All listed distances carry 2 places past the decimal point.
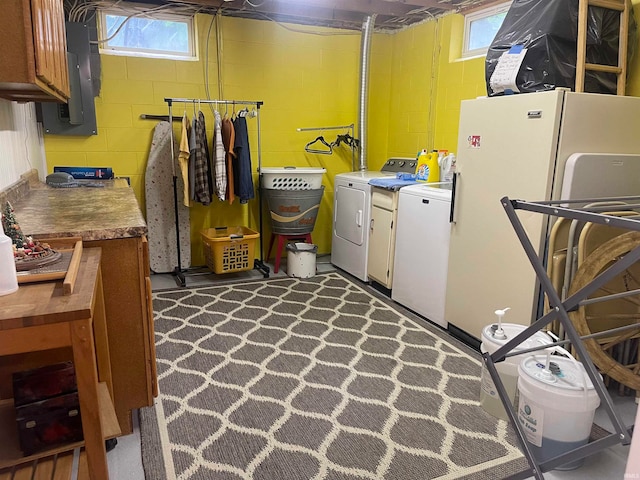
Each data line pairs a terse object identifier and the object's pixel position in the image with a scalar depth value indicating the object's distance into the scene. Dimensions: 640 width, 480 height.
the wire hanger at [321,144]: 4.54
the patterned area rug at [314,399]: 1.78
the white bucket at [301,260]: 4.04
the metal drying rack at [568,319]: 1.15
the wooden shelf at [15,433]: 1.29
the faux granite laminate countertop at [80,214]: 1.70
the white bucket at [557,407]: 1.69
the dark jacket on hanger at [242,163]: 3.74
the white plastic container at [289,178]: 3.97
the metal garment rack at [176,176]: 3.76
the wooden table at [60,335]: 1.09
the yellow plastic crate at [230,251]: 3.83
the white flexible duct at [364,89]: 4.24
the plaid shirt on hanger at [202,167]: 3.70
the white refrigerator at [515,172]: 2.18
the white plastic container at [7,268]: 1.15
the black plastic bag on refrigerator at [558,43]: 2.31
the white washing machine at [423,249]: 2.94
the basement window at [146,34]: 3.74
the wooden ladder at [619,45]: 2.28
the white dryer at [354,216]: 3.79
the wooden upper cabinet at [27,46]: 1.41
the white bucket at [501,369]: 2.01
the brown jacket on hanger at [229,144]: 3.74
